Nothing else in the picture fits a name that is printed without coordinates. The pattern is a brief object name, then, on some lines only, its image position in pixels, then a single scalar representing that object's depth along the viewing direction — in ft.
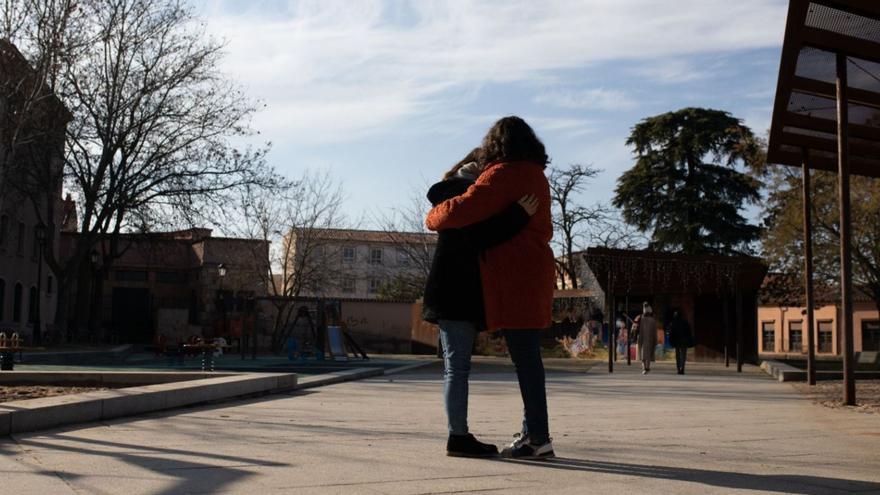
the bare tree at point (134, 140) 107.34
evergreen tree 164.04
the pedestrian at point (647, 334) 69.51
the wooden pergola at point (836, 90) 31.60
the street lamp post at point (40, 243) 103.96
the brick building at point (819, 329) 210.18
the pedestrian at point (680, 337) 68.34
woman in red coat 17.40
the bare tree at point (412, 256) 179.63
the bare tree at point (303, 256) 183.73
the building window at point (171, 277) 177.38
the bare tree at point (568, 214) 155.33
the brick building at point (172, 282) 164.25
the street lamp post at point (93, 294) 115.44
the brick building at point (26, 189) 66.23
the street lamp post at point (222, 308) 108.37
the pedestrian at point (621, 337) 103.27
